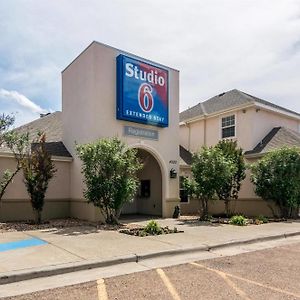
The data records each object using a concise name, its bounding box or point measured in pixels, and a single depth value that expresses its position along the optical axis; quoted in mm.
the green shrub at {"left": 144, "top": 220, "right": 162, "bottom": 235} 12125
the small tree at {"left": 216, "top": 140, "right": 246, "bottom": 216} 19094
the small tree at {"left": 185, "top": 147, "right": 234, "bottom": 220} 16703
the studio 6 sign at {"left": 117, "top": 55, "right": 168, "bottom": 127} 17109
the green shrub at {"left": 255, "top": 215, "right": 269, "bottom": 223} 16391
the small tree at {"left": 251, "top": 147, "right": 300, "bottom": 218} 17859
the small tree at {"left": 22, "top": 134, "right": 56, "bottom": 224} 14977
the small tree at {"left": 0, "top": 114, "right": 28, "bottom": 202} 15105
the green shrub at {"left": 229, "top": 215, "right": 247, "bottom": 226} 15281
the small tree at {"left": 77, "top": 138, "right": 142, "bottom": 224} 14273
